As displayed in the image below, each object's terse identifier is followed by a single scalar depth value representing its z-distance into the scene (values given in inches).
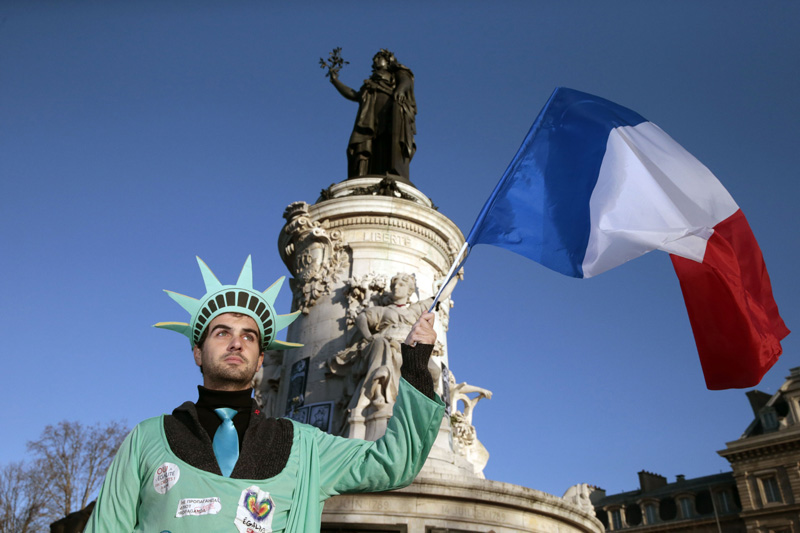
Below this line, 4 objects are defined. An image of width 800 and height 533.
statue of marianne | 577.3
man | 96.7
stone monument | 291.6
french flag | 187.8
